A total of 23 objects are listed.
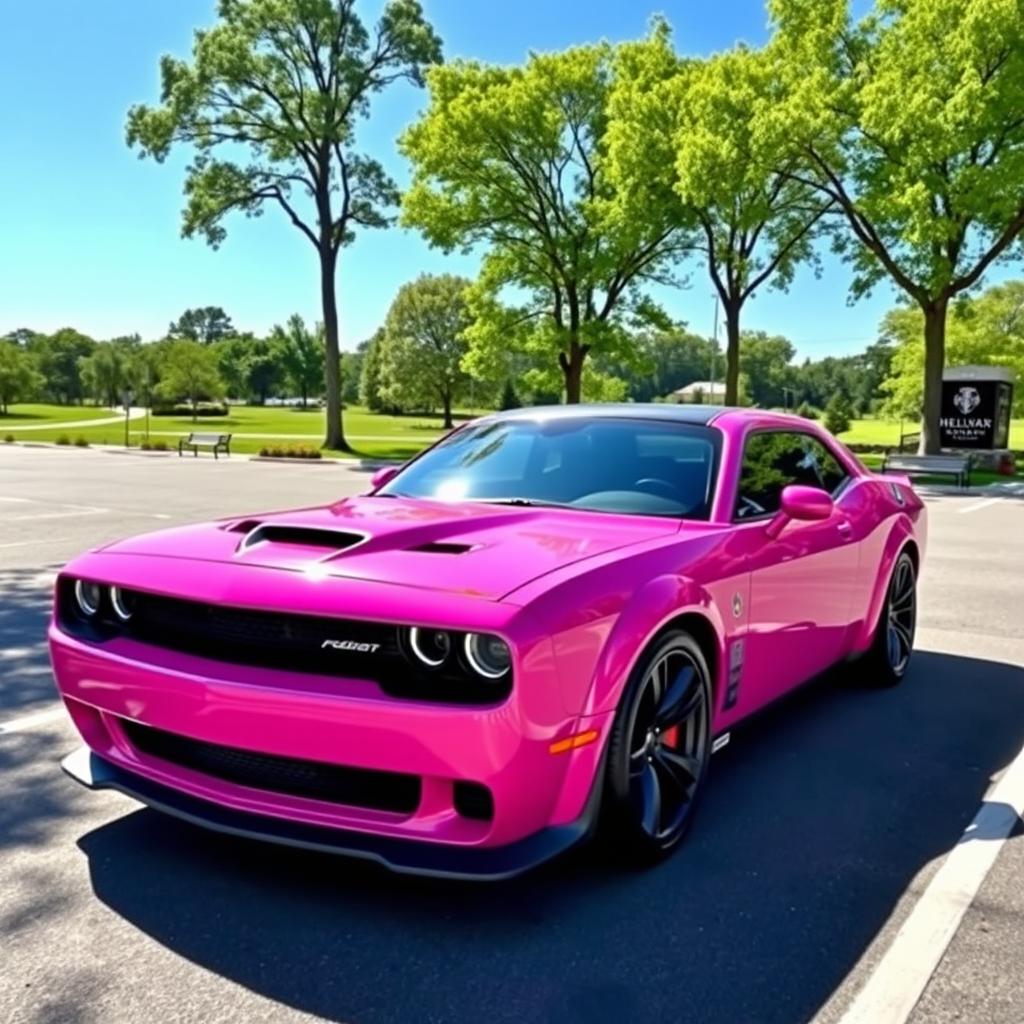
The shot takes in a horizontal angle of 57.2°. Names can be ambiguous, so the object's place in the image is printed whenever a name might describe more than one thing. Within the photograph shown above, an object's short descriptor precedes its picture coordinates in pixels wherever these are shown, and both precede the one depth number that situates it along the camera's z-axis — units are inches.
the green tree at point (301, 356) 4170.8
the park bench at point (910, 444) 1268.5
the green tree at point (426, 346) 2628.0
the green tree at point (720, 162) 986.7
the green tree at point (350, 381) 5124.0
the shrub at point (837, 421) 2486.5
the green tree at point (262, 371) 4699.8
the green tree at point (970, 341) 1663.4
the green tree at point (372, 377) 3398.6
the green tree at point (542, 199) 1150.3
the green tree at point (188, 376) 3280.0
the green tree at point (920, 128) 837.8
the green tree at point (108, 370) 4077.3
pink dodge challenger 98.9
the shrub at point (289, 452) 1218.7
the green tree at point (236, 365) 4603.8
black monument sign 1031.6
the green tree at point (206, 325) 6737.2
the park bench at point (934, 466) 845.2
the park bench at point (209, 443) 1286.9
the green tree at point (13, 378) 3137.3
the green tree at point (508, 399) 3048.7
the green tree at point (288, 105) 1242.0
